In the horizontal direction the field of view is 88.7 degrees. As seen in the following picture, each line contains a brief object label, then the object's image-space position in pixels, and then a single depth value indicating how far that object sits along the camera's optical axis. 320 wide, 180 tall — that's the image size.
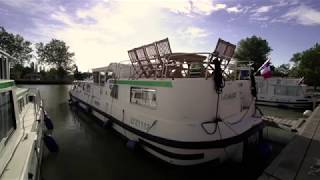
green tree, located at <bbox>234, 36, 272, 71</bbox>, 32.93
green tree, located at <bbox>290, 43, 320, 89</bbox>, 23.28
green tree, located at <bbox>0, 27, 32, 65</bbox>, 38.05
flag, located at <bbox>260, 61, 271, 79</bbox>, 6.64
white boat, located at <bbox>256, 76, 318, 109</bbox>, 13.72
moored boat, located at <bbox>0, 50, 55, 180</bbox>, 2.54
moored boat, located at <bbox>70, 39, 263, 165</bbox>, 4.23
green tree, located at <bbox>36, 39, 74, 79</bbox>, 45.32
